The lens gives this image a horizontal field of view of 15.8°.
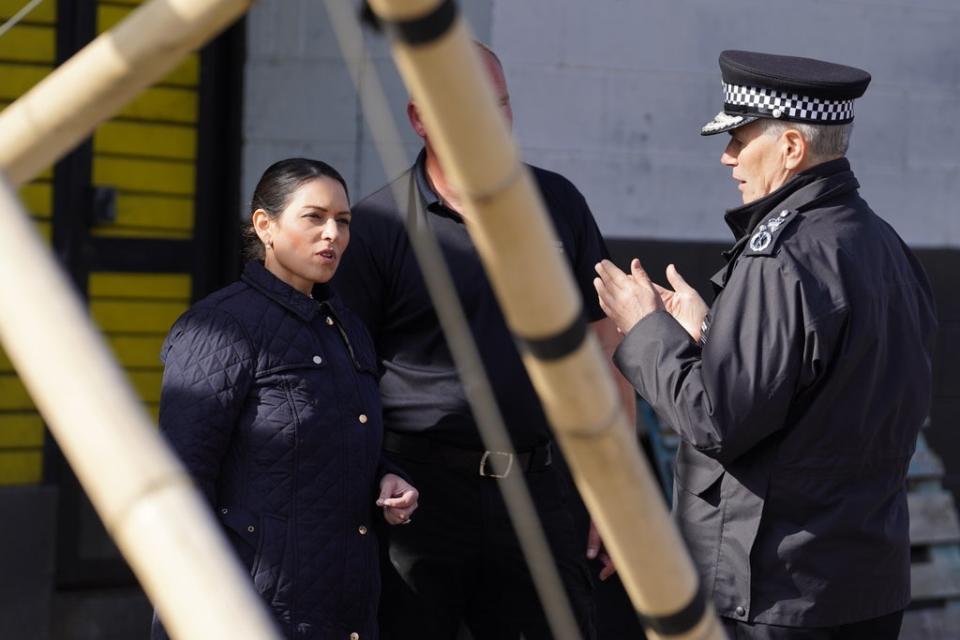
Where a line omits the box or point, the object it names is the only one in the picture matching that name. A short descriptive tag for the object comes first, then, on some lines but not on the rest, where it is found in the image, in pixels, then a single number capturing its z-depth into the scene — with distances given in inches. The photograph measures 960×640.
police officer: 212.9
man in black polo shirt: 235.8
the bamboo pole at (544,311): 143.6
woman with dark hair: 216.9
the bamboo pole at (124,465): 142.0
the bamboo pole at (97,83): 168.3
